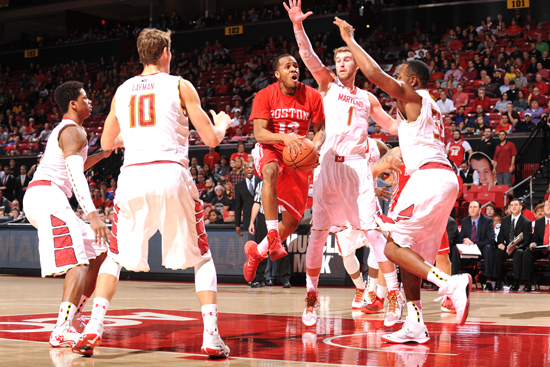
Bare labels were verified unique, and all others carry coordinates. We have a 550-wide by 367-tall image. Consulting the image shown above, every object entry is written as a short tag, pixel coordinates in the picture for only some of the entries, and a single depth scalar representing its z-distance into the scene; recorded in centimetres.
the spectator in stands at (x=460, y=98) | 1684
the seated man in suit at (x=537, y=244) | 1080
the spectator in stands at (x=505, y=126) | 1512
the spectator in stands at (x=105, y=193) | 1760
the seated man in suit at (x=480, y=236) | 1116
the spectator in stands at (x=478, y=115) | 1557
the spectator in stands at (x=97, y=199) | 1694
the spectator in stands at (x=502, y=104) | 1625
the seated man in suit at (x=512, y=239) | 1101
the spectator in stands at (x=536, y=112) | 1535
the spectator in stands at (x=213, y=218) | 1299
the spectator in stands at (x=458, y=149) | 1453
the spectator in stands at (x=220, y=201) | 1434
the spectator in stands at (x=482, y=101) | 1644
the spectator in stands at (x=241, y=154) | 1577
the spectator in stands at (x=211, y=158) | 1703
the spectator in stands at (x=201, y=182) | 1614
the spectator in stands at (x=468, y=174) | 1442
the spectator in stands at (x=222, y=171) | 1611
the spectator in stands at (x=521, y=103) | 1589
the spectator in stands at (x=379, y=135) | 1489
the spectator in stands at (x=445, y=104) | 1659
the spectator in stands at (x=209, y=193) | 1512
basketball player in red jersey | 558
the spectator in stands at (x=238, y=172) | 1459
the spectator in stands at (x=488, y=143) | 1437
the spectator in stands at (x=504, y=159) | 1408
